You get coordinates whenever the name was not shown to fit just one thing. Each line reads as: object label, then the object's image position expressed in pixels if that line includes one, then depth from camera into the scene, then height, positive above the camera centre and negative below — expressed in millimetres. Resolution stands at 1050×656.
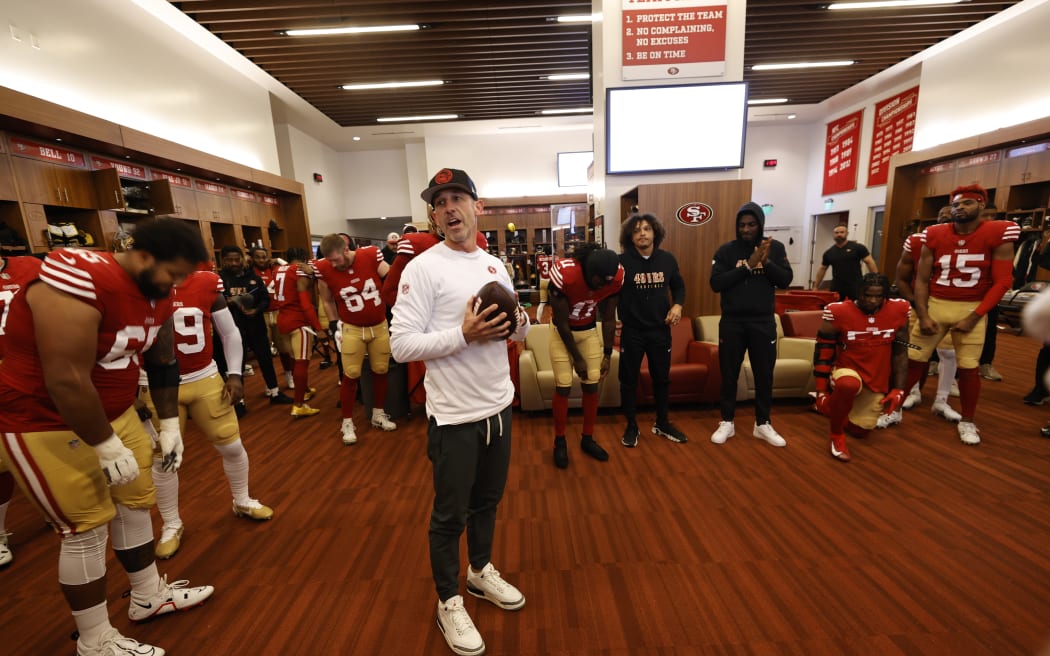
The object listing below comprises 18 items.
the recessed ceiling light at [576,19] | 6074 +3278
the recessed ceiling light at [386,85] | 8164 +3204
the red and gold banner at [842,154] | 10203 +1906
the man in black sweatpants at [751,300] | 2939 -499
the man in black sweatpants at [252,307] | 4516 -598
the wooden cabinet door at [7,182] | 4133 +805
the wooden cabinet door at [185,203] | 6266 +805
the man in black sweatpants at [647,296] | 2982 -441
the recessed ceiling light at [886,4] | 5828 +3158
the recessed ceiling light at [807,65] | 7864 +3156
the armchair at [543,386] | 3758 -1346
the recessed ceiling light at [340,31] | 6043 +3199
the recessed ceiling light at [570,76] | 8297 +3303
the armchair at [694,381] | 3773 -1344
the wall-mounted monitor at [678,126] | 4453 +1190
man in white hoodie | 1338 -427
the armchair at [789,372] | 3795 -1303
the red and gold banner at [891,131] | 8563 +2080
